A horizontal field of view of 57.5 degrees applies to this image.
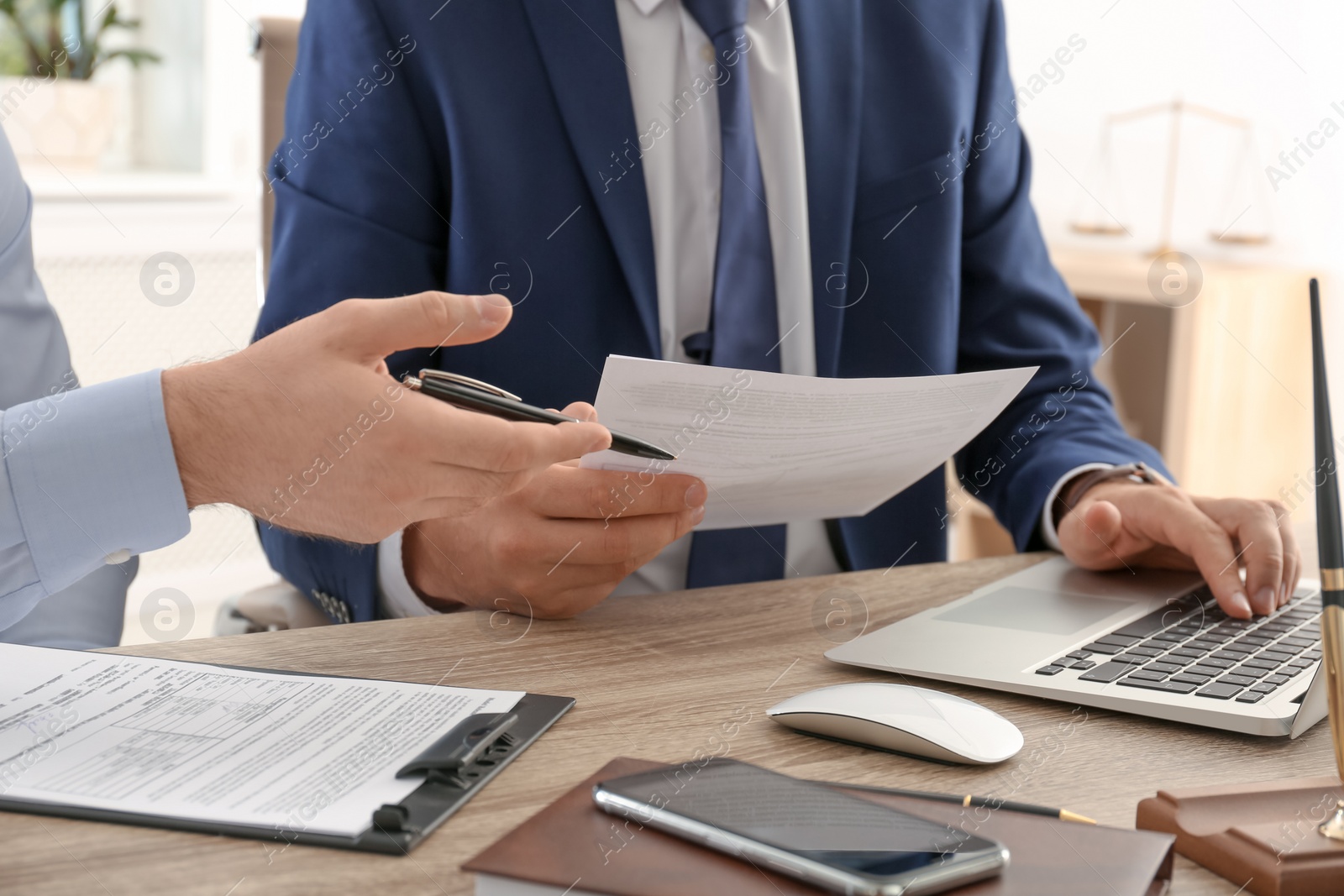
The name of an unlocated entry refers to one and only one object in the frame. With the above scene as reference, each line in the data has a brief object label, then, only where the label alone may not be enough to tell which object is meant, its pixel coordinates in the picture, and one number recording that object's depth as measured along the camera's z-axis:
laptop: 0.72
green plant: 3.05
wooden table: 0.51
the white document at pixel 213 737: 0.56
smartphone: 0.46
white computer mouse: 0.64
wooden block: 0.51
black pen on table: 0.57
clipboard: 0.53
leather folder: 0.47
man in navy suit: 1.14
